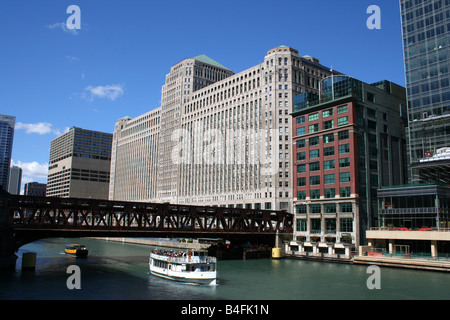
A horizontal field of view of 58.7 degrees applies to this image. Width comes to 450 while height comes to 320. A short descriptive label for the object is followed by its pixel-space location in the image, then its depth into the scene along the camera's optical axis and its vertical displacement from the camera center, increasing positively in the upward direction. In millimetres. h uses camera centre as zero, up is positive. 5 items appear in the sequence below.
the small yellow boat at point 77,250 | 103425 -8390
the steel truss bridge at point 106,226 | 73338 -1567
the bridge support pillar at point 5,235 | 68625 -3056
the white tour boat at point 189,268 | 60219 -7529
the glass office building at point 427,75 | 96312 +36797
